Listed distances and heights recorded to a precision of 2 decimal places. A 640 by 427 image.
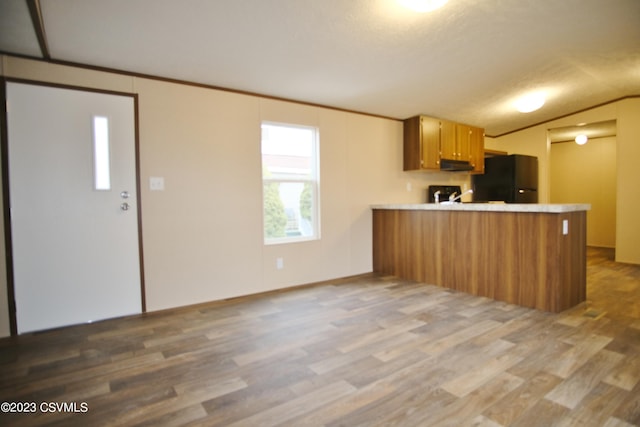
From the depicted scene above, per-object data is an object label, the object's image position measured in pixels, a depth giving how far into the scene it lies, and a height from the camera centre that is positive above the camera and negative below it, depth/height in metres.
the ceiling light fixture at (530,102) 4.55 +1.41
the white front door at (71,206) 2.61 +0.02
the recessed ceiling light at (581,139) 6.17 +1.18
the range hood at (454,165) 5.04 +0.60
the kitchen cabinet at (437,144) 4.78 +0.91
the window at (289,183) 3.84 +0.27
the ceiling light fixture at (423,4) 2.15 +1.32
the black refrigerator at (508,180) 5.67 +0.40
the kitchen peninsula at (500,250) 2.98 -0.50
